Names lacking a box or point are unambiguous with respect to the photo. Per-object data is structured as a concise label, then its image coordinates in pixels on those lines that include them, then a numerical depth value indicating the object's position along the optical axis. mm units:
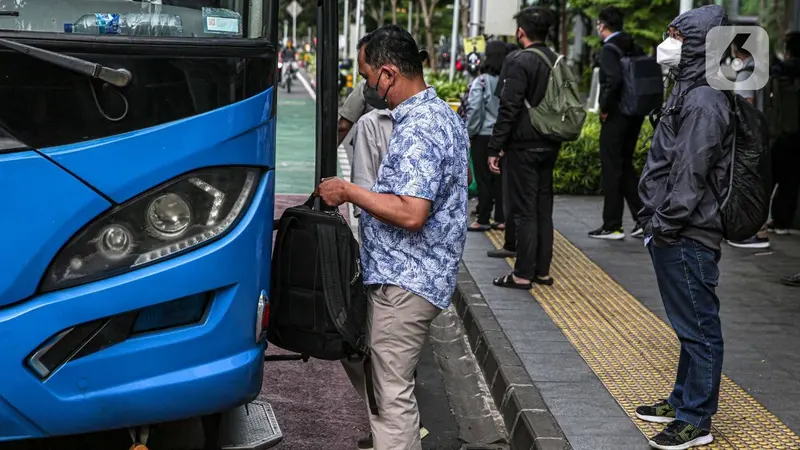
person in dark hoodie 4574
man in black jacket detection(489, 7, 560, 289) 7984
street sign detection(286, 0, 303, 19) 49338
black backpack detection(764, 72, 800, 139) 10500
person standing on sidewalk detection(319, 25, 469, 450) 3965
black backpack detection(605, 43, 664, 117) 9766
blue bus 3383
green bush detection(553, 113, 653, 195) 13609
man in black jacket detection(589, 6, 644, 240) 9938
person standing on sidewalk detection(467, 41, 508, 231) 10352
